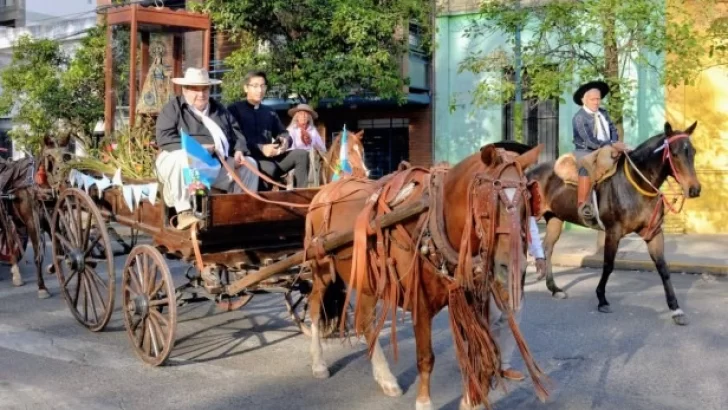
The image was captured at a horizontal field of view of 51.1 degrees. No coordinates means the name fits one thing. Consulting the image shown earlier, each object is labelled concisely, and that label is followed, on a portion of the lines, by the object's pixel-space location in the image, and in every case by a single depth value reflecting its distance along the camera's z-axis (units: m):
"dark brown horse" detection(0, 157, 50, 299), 10.62
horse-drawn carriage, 6.52
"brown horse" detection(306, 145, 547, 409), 4.13
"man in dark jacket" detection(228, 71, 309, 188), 7.66
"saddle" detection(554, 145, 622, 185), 9.06
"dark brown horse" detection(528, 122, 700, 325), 8.41
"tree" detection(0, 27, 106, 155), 18.41
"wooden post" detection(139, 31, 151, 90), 8.57
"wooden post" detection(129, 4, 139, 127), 8.27
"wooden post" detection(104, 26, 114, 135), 8.84
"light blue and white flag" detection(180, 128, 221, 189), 6.45
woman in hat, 7.97
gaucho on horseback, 10.12
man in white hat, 6.53
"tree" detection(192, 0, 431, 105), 15.27
